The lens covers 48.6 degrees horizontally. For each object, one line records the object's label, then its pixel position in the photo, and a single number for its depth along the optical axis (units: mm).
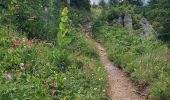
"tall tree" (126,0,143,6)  22161
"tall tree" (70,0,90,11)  18068
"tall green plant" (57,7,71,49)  6071
